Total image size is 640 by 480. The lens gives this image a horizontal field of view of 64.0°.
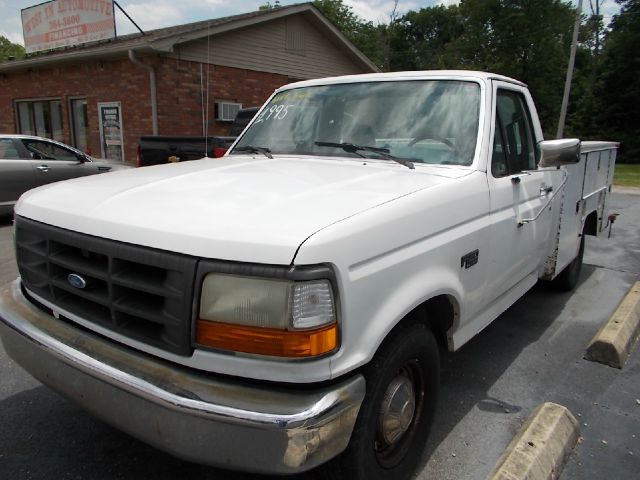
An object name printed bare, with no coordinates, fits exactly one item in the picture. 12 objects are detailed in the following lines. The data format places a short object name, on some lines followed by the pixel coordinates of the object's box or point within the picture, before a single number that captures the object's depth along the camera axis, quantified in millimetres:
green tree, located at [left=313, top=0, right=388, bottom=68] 42062
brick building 12969
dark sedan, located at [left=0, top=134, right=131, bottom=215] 8625
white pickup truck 1699
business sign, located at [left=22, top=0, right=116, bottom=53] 13766
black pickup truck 7746
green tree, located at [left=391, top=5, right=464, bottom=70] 57188
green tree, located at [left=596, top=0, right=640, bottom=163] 30766
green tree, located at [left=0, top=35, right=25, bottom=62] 69462
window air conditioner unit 14242
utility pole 22016
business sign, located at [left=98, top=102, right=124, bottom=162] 14133
